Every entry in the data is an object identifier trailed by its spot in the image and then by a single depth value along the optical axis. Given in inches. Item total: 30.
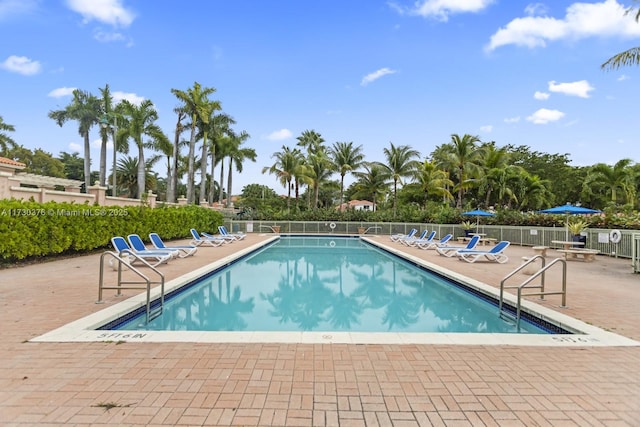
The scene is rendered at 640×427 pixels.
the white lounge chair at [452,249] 500.4
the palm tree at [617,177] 1111.0
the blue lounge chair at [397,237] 815.8
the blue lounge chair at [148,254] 374.9
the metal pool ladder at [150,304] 206.1
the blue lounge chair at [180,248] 461.1
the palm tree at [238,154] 1488.7
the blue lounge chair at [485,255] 442.7
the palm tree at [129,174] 1834.2
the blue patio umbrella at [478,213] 774.2
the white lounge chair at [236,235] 770.2
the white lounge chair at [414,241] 676.5
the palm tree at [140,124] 1245.1
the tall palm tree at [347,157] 1290.6
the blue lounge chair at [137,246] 411.7
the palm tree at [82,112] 1480.1
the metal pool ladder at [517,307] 213.0
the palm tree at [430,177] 1198.3
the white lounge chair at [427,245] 640.7
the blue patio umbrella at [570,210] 547.5
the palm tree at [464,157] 1115.9
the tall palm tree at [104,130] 1398.9
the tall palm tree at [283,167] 1312.7
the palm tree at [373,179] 1266.0
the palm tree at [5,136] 1380.5
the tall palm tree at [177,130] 1202.6
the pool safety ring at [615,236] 487.8
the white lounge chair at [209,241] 627.2
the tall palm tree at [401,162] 1188.5
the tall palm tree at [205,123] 1199.9
